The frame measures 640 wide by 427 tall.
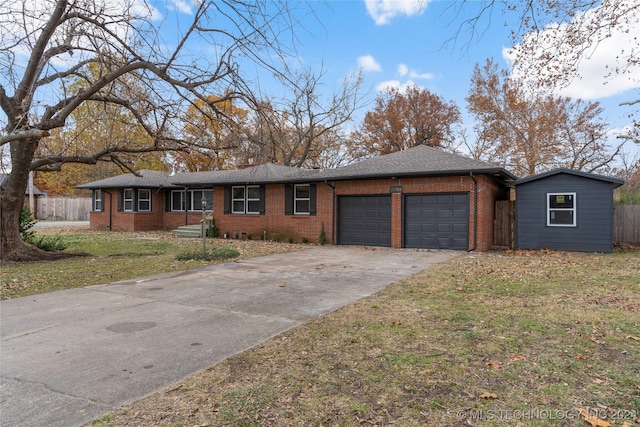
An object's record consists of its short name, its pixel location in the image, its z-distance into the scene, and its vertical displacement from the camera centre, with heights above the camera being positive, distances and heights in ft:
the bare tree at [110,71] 21.25 +9.50
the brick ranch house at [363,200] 44.80 +2.17
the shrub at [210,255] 37.24 -3.96
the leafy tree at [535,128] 85.92 +20.89
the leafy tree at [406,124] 113.70 +28.02
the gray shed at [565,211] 41.93 +0.71
